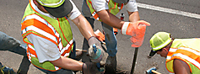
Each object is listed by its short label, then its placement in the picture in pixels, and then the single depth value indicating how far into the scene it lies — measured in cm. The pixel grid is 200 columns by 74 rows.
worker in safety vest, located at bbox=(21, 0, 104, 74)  191
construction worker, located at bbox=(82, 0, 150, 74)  254
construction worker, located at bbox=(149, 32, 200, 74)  201
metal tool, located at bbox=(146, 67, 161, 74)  319
